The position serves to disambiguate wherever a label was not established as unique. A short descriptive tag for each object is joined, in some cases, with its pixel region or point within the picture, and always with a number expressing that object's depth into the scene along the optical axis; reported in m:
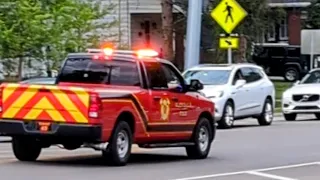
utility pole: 47.78
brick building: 67.75
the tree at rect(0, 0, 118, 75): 34.50
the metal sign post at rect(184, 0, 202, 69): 33.81
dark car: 59.94
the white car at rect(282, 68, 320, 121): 33.31
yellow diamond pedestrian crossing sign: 33.41
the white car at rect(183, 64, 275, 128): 28.38
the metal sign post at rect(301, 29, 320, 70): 42.91
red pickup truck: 16.12
